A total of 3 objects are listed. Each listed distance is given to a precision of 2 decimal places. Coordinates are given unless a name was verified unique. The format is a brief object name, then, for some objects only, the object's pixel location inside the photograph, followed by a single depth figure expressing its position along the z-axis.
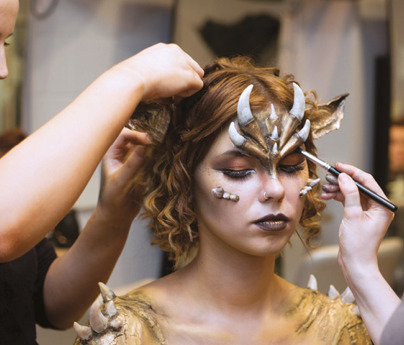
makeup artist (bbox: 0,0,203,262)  0.88
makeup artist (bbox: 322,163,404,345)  0.98
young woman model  1.18
